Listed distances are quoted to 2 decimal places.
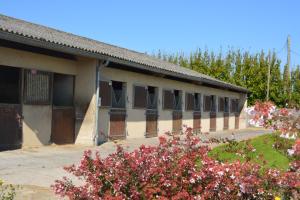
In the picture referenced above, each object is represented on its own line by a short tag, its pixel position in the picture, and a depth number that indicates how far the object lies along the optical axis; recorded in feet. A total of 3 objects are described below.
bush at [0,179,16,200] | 13.50
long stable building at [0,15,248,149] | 32.12
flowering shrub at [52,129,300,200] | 11.47
